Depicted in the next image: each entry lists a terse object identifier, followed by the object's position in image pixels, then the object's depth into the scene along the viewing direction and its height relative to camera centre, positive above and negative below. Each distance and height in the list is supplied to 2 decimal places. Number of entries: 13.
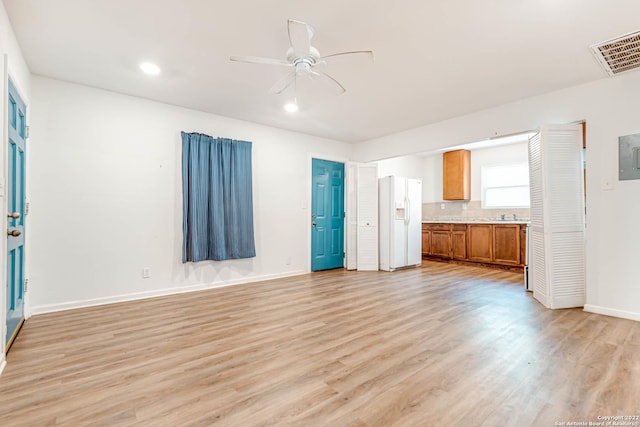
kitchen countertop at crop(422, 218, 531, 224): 6.04 -0.13
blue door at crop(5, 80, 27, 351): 2.48 +0.06
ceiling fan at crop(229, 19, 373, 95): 2.12 +1.25
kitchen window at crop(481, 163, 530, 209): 6.59 +0.63
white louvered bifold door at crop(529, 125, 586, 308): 3.50 -0.02
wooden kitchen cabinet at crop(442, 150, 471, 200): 7.11 +0.93
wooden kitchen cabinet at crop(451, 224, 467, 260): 6.70 -0.57
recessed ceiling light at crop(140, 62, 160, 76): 3.07 +1.51
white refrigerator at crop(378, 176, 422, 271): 5.95 -0.13
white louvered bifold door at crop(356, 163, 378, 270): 6.01 -0.01
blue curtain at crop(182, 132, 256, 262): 4.21 +0.25
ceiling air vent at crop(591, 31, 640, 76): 2.62 +1.45
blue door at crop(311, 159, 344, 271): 5.74 +0.02
